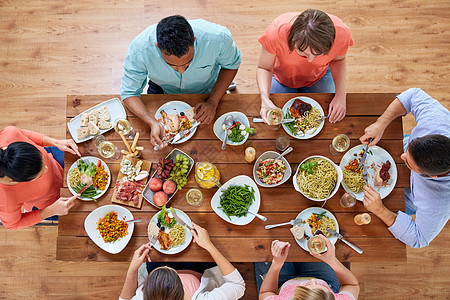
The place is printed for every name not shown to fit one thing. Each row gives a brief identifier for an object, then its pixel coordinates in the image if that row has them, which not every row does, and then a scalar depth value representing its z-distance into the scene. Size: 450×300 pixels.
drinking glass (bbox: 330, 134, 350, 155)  2.12
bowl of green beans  2.06
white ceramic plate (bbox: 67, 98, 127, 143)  2.22
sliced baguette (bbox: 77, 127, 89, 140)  2.20
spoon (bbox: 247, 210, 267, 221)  2.04
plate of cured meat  2.12
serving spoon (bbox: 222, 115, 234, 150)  2.17
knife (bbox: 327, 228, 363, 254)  2.02
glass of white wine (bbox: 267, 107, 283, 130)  2.12
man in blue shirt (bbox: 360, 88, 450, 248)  1.84
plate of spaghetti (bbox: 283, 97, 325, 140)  2.18
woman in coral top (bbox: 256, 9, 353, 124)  1.90
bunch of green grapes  2.11
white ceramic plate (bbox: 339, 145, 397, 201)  2.09
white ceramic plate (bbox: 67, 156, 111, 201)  2.14
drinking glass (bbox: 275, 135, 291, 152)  2.13
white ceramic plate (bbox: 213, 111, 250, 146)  2.20
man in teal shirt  2.03
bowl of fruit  2.10
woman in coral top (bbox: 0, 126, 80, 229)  1.92
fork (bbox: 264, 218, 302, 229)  2.05
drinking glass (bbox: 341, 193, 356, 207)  2.03
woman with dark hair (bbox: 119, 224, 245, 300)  1.87
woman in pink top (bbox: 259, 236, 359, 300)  1.86
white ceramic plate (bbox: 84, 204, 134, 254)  2.07
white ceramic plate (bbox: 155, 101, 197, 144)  2.25
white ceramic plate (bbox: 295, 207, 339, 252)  2.04
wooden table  2.06
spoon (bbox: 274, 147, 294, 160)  2.11
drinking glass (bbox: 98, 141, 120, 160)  2.16
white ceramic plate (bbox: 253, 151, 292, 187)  2.10
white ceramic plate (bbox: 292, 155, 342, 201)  1.97
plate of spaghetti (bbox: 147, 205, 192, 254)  2.04
